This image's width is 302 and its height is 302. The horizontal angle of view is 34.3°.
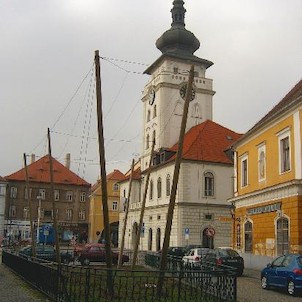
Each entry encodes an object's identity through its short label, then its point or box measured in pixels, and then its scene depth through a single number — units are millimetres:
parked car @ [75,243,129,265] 35656
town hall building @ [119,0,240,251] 51188
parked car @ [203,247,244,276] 26105
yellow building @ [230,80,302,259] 25578
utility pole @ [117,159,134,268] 29469
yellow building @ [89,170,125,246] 83312
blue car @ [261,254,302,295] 17700
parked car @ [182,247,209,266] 28419
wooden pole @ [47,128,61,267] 23147
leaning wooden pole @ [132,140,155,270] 27516
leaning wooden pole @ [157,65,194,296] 16422
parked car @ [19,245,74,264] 34562
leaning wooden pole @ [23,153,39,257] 29653
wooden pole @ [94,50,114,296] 15961
